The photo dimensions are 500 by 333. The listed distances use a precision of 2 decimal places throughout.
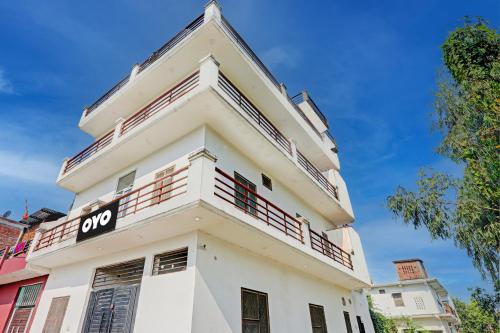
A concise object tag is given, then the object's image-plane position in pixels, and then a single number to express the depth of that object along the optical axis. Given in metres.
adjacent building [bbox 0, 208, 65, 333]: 10.56
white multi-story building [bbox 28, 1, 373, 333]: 6.50
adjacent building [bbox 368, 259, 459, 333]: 25.95
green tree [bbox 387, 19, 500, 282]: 10.94
